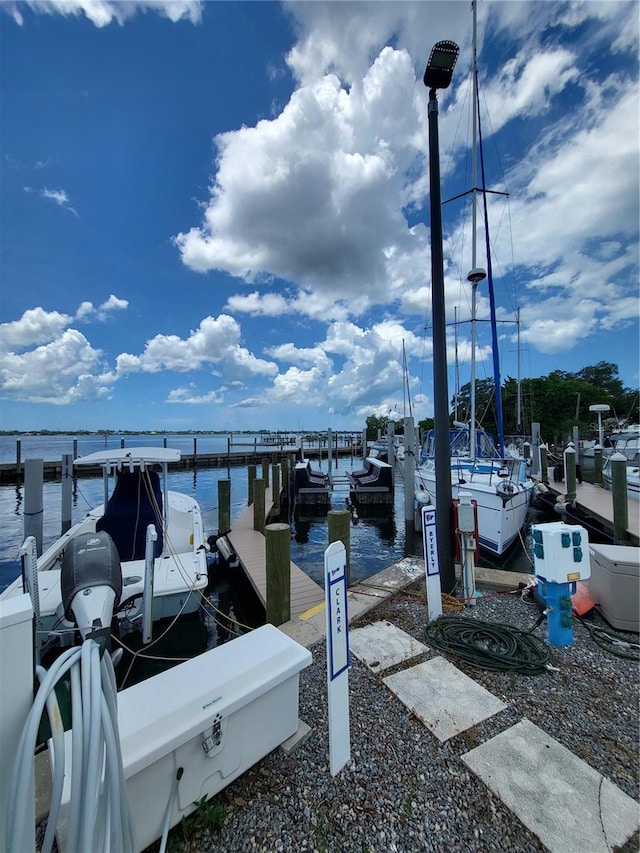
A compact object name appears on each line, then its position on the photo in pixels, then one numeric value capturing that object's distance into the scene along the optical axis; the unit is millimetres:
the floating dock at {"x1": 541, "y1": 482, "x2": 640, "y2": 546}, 8127
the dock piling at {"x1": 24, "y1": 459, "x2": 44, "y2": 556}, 7371
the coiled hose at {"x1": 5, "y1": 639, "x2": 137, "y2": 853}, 1013
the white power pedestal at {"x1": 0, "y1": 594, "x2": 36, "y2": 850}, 1039
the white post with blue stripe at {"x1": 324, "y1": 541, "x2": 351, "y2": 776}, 2072
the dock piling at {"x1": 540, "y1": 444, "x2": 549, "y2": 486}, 16714
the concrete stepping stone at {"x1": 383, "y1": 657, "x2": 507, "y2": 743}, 2455
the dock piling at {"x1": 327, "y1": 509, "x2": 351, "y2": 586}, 4781
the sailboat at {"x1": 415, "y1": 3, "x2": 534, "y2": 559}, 7852
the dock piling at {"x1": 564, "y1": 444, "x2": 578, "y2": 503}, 12293
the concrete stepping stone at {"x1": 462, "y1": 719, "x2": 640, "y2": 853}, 1765
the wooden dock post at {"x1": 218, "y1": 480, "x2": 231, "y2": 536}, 9484
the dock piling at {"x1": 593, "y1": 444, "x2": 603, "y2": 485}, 14288
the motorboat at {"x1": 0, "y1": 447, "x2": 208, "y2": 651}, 2717
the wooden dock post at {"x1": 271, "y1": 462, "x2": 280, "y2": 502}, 12938
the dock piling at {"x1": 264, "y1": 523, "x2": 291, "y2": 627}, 4082
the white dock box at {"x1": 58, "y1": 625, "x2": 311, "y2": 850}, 1652
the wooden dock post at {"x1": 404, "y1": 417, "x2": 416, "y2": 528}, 10555
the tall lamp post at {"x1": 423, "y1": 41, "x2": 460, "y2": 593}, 4395
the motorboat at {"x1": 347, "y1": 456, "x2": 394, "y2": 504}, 14453
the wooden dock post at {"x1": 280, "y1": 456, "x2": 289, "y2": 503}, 15219
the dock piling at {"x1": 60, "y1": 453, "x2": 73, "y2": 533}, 9727
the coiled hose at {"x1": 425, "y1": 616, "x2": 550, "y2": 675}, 3051
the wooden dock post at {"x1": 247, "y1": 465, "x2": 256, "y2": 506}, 13102
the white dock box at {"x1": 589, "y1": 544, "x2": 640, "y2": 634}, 3570
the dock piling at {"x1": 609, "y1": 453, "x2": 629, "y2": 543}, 7891
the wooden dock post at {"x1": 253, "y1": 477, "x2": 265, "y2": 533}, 9156
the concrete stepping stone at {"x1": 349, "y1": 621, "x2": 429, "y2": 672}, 3162
